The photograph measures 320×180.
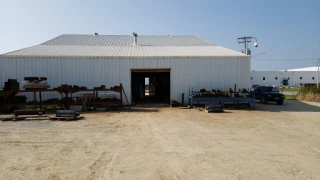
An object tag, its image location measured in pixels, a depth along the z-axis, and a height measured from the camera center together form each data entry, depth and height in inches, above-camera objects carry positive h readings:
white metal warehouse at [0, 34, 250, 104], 693.3 +63.9
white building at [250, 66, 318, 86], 2659.9 +112.0
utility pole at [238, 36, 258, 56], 1614.4 +332.8
